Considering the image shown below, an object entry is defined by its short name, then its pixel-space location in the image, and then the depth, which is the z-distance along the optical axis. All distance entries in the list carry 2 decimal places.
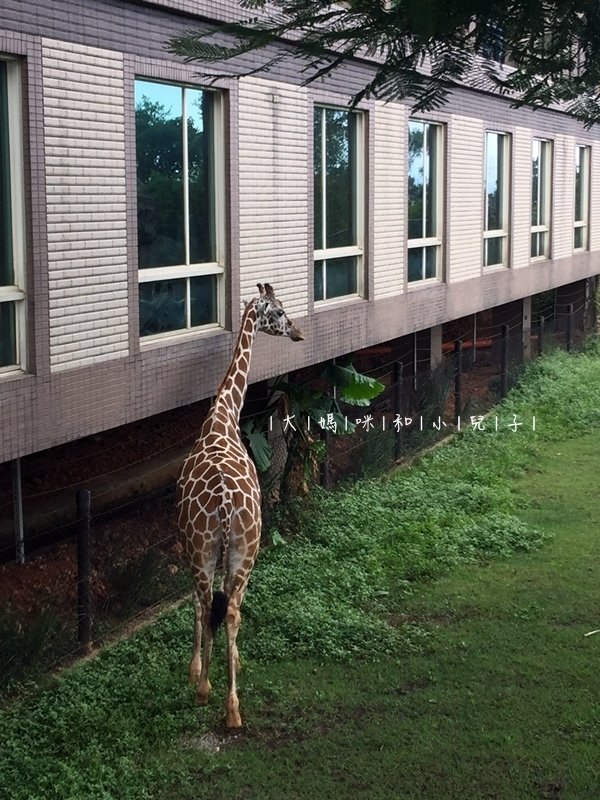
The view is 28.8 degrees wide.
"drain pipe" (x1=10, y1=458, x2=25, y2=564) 9.24
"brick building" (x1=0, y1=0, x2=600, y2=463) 7.77
